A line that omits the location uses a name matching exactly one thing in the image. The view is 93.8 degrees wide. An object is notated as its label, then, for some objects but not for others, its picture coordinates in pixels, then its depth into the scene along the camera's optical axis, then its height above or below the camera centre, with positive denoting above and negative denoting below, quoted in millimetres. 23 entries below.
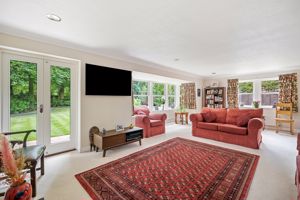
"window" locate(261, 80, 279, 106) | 5576 +315
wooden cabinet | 2928 -887
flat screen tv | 3264 +451
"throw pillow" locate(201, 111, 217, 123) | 4495 -546
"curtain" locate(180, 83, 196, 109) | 6904 +209
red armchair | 4344 -751
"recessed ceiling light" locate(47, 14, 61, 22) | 1859 +1101
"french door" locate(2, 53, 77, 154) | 2516 -18
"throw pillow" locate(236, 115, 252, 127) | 3674 -547
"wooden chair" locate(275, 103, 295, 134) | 4668 -459
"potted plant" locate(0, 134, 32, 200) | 1082 -635
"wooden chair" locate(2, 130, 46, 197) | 1700 -746
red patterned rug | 1781 -1177
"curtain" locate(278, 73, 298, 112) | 4932 +389
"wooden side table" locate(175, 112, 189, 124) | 6418 -777
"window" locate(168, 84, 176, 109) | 7470 +169
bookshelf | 6750 +121
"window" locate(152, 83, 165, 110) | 6787 +192
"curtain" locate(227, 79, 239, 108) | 6281 +300
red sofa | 3379 -731
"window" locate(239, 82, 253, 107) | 6164 +292
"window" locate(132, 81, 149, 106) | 6090 +274
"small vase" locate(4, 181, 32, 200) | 1068 -736
